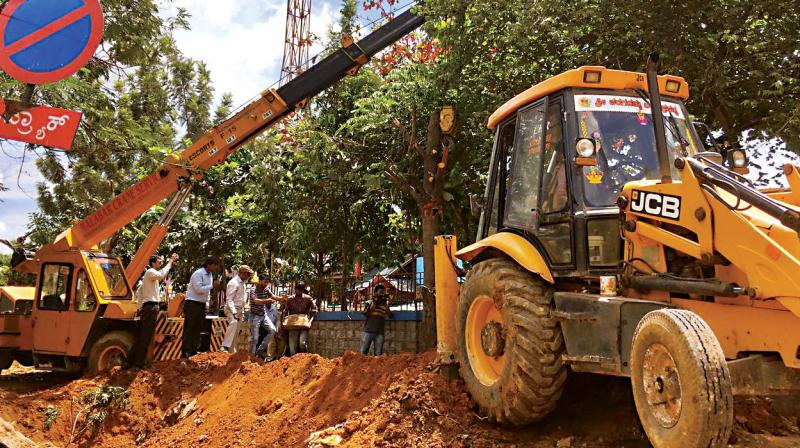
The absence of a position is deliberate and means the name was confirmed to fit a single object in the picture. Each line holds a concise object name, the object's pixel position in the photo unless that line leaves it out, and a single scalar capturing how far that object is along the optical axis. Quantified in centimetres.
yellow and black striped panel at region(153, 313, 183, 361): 1109
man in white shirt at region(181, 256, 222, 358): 1045
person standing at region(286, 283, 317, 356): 1141
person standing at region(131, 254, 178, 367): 1051
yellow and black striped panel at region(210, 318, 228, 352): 1202
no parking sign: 525
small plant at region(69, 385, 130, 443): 921
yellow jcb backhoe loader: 346
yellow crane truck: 1086
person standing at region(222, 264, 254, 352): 1071
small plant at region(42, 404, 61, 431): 904
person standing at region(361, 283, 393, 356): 1145
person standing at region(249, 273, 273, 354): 1125
